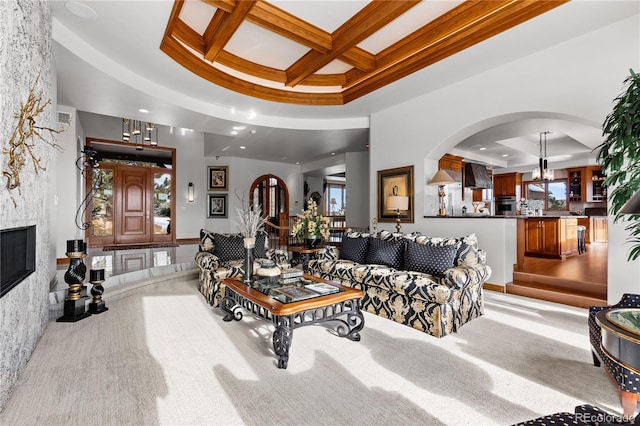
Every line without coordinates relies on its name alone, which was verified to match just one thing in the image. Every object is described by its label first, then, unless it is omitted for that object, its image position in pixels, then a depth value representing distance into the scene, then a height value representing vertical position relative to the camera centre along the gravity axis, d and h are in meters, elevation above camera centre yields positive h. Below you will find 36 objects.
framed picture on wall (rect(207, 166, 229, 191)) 9.75 +1.14
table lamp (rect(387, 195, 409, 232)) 4.90 +0.18
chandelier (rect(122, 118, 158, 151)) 7.74 +2.21
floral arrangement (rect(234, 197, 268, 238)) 3.20 -0.10
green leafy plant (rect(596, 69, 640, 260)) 2.33 +0.59
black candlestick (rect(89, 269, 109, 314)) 3.51 -0.90
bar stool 7.17 -0.61
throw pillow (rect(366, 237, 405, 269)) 3.82 -0.51
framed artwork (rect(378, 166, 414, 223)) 5.24 +0.44
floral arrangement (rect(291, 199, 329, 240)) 4.97 -0.20
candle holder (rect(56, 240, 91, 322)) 3.24 -0.75
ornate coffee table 2.32 -0.83
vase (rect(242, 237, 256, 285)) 3.08 -0.45
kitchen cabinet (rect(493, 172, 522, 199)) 10.18 +0.98
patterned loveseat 3.75 -0.61
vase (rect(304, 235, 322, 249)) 5.02 -0.45
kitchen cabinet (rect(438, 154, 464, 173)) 7.01 +1.20
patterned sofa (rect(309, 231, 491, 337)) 2.91 -0.68
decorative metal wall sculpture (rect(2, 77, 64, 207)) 1.94 +0.51
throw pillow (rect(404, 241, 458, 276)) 3.32 -0.50
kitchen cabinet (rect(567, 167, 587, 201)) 9.20 +0.90
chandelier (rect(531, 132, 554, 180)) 7.70 +1.09
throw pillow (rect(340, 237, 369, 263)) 4.21 -0.50
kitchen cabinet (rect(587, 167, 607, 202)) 9.09 +0.84
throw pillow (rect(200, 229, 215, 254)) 4.40 -0.42
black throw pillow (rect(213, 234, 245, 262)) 4.32 -0.49
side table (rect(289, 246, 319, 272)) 4.93 -0.65
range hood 8.21 +1.01
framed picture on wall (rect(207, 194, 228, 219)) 9.78 +0.25
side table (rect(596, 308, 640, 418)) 1.35 -0.58
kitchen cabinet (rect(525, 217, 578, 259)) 6.31 -0.51
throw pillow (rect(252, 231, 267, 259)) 4.47 -0.48
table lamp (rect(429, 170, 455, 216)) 4.78 +0.52
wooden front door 8.80 +0.23
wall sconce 9.27 +0.66
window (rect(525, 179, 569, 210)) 9.73 +0.67
